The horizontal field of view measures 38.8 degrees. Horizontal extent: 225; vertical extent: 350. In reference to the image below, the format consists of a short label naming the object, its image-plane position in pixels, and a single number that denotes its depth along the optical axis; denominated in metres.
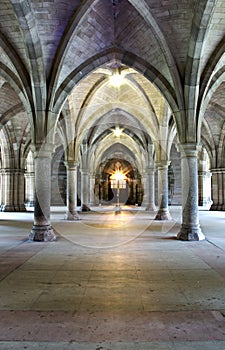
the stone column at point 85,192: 19.66
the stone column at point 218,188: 19.46
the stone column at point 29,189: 26.33
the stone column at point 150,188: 20.00
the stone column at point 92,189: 27.79
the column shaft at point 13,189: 18.70
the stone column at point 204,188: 26.00
